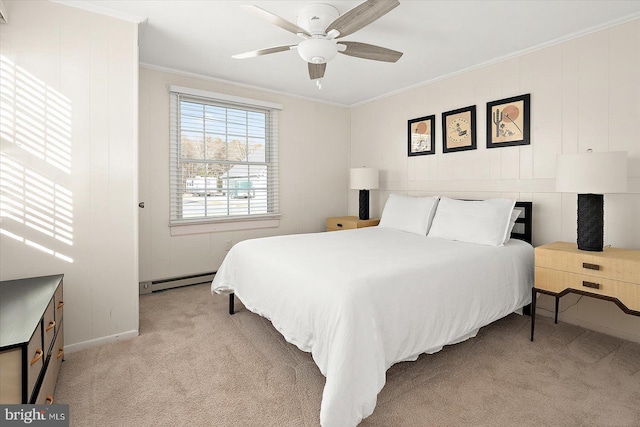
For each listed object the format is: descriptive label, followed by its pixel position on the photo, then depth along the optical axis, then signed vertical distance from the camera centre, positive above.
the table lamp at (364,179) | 4.51 +0.39
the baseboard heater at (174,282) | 3.66 -0.89
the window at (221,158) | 3.87 +0.64
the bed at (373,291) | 1.60 -0.53
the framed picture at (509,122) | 3.16 +0.86
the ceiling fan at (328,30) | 2.03 +1.21
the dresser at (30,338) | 1.27 -0.58
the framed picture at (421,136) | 4.03 +0.91
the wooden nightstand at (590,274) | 2.12 -0.47
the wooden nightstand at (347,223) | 4.49 -0.22
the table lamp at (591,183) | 2.28 +0.18
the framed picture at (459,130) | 3.61 +0.89
